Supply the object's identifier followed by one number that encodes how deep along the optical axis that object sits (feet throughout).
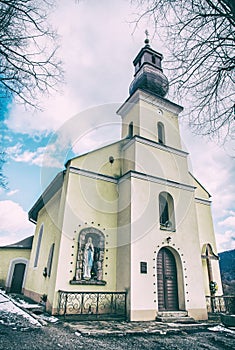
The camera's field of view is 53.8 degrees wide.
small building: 54.90
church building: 28.48
